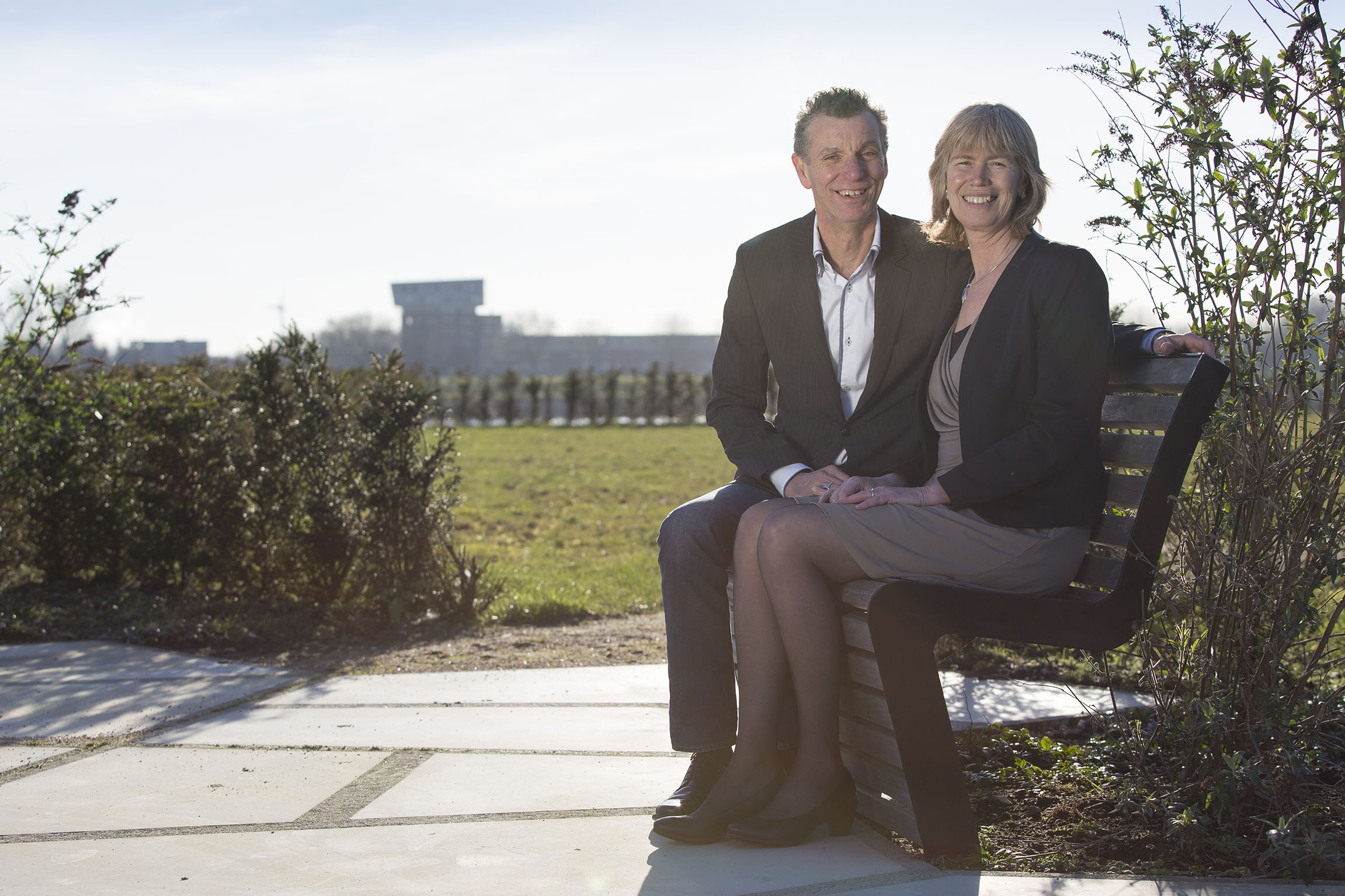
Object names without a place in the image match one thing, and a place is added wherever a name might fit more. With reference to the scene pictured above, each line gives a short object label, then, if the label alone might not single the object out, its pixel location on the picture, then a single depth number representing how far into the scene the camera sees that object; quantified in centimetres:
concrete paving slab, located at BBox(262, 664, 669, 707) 363
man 265
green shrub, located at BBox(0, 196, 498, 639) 526
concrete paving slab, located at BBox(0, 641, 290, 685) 383
